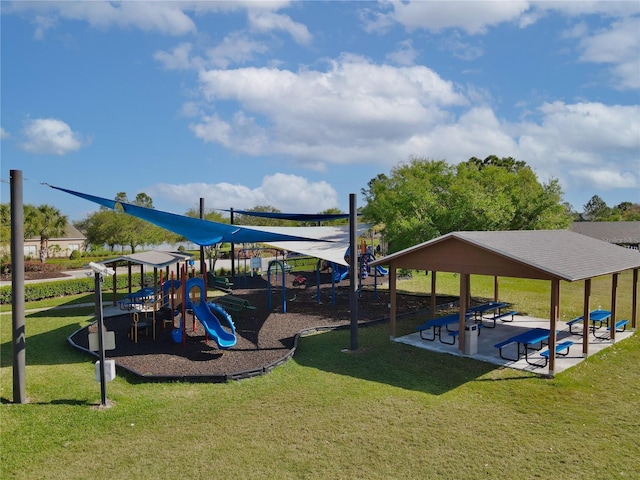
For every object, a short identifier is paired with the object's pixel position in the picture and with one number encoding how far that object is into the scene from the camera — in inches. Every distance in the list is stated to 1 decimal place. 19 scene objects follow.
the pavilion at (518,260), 357.7
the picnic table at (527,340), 388.5
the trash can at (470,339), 410.0
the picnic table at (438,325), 454.8
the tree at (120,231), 1625.2
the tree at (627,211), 2703.2
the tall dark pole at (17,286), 299.7
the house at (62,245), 1809.8
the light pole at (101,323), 292.0
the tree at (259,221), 2213.1
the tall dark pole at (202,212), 789.2
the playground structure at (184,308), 419.5
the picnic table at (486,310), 535.2
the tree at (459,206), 634.8
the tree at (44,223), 1454.2
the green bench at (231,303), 570.2
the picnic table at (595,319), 492.1
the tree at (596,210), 3130.4
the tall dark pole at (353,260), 405.1
